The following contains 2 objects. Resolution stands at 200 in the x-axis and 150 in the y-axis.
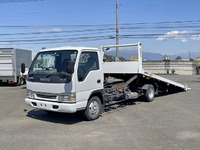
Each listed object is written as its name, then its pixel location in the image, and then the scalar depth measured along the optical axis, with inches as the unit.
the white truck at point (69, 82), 237.5
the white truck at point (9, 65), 685.9
